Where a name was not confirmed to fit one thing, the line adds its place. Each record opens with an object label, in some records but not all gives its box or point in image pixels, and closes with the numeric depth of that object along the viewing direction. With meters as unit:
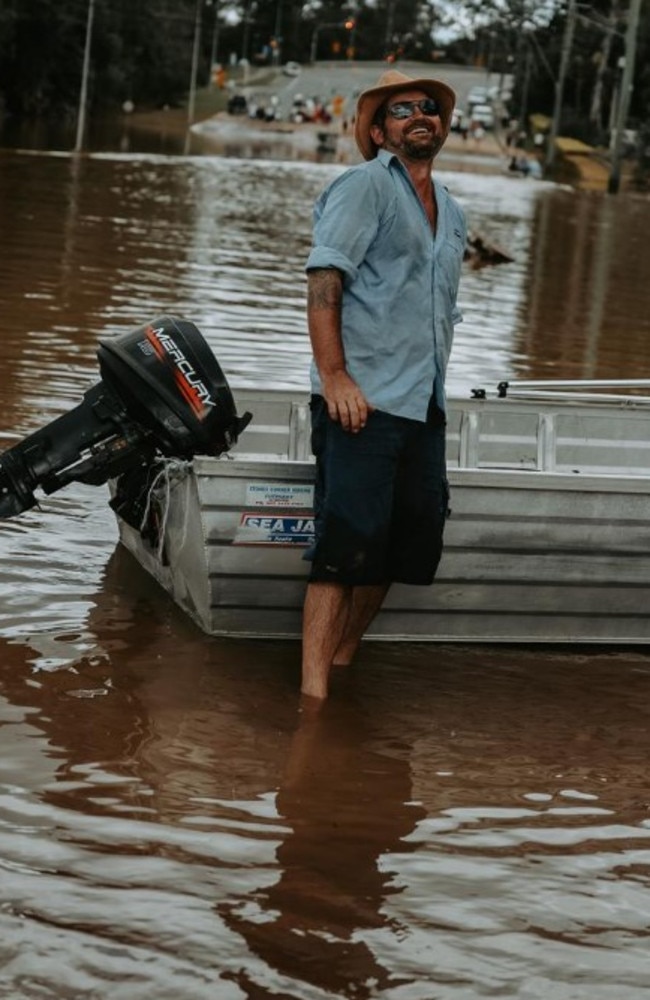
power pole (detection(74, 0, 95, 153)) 58.53
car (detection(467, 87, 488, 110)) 126.56
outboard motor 6.22
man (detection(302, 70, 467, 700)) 5.70
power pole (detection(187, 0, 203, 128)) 103.75
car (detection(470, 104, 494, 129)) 117.06
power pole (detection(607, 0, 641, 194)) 57.69
